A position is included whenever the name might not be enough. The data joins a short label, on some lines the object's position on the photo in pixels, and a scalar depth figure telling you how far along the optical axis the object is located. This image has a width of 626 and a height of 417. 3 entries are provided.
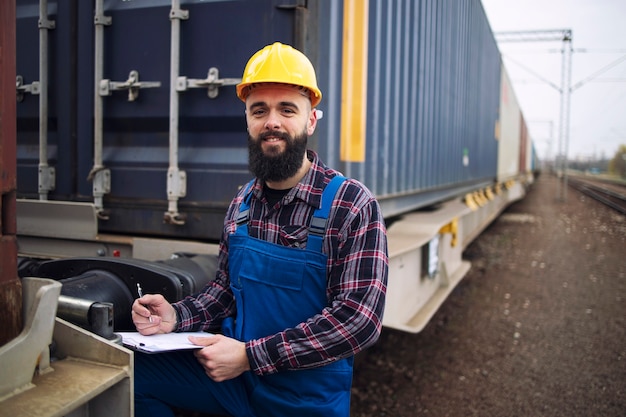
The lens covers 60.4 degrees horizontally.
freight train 2.45
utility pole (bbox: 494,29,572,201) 19.65
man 1.73
